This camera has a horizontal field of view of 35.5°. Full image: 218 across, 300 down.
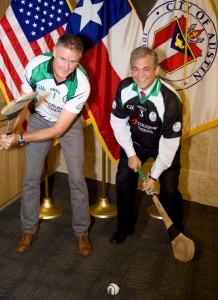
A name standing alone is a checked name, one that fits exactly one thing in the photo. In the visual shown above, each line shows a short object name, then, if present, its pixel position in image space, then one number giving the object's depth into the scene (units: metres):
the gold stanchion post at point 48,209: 3.20
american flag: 2.82
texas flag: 2.83
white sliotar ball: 2.23
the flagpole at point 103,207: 3.26
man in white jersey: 2.24
